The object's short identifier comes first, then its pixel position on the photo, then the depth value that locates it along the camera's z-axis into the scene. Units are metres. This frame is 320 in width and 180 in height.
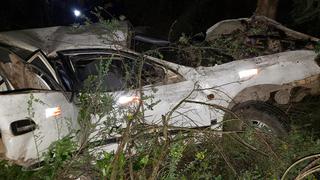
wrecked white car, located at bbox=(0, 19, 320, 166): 2.31
